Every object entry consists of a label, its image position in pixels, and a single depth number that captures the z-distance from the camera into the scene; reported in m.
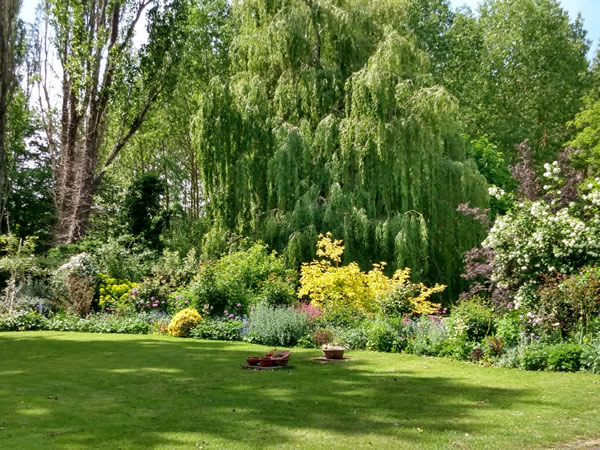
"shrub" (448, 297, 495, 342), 10.63
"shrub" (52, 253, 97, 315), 17.12
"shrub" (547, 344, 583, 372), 8.80
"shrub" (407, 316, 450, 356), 10.67
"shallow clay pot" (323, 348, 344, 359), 10.00
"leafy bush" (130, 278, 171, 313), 16.27
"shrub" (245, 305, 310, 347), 12.27
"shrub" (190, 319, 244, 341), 13.17
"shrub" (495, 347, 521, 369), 9.30
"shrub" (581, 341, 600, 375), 8.52
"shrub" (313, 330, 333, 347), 11.96
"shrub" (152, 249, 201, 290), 16.94
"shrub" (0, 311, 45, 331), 16.14
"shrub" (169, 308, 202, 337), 13.76
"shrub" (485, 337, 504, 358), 9.71
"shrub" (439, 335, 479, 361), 10.06
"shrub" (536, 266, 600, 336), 9.25
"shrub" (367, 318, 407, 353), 11.25
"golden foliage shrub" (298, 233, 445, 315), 12.96
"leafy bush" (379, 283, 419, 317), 12.75
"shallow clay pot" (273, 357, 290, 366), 9.06
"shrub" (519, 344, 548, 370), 9.03
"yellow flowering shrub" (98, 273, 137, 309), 16.61
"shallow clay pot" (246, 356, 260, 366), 9.16
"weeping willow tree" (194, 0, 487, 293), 15.97
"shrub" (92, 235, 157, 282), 18.44
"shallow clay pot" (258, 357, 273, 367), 9.09
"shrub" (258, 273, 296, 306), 14.32
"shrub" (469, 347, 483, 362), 9.85
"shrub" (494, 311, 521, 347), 9.97
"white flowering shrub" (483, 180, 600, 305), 10.02
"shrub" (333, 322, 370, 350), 11.70
